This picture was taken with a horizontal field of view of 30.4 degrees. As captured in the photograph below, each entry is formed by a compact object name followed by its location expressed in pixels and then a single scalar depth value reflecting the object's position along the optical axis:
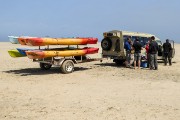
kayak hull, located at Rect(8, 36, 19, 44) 17.25
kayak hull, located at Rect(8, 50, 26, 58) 17.06
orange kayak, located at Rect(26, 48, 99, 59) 15.84
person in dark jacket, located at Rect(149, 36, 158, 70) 18.22
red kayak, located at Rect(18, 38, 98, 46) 16.27
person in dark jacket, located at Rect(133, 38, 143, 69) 18.29
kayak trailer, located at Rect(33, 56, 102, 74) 16.44
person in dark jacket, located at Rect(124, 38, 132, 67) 18.69
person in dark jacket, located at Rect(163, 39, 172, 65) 20.75
